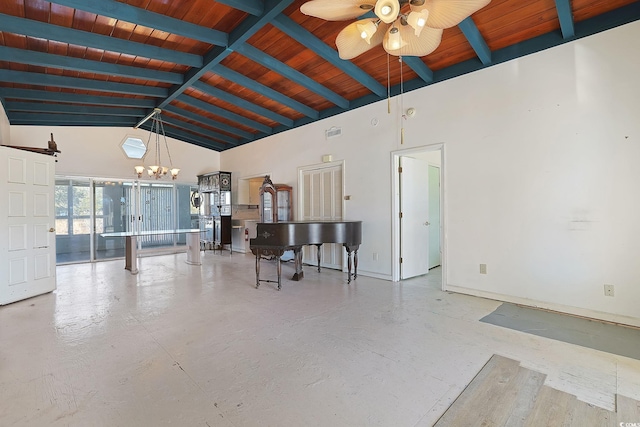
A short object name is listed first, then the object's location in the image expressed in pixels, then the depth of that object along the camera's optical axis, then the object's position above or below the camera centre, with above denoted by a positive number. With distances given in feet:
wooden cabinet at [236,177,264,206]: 26.63 +2.20
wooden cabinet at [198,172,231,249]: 26.40 +0.75
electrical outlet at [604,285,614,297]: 9.52 -2.69
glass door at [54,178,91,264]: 21.40 -0.32
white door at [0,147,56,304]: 11.75 -0.39
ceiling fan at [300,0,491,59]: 5.75 +4.22
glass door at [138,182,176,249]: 25.03 +0.24
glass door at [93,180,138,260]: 22.75 +0.25
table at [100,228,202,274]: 17.72 -2.22
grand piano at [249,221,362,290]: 13.11 -1.10
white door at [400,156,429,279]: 15.26 -0.29
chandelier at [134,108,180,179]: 17.67 +6.32
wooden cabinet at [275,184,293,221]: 20.11 +0.73
